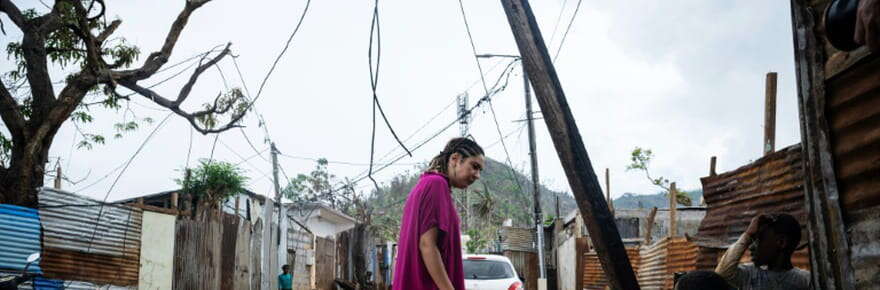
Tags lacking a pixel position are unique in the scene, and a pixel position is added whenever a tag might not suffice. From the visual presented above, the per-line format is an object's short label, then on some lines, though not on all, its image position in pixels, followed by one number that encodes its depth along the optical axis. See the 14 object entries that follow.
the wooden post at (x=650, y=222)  10.56
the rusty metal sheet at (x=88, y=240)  9.20
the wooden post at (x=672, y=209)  8.88
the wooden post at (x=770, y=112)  5.68
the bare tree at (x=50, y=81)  9.12
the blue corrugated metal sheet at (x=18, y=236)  8.33
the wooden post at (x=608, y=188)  12.85
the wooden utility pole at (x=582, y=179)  3.32
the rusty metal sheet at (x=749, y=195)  4.74
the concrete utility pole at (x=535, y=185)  18.53
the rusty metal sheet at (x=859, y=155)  2.25
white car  11.05
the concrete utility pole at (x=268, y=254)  17.08
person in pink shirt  3.22
